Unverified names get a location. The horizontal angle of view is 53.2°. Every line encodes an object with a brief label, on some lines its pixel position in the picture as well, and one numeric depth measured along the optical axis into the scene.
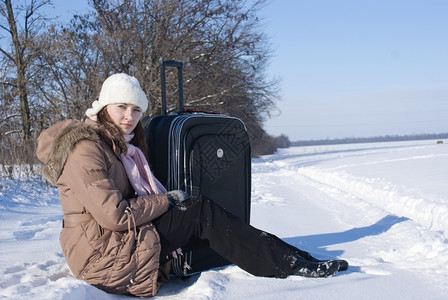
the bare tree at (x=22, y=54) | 12.45
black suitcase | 2.67
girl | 2.11
